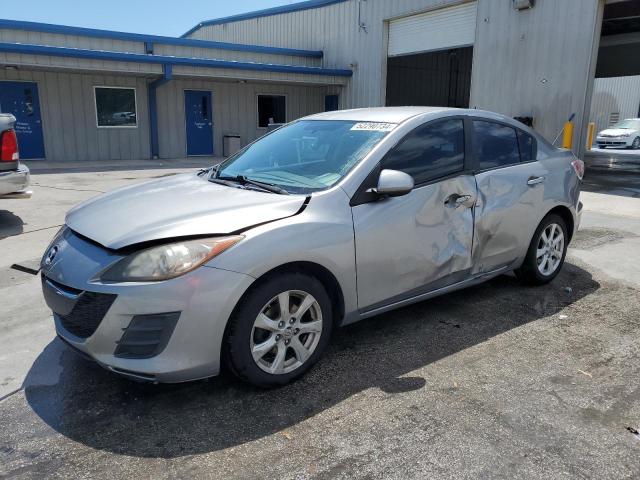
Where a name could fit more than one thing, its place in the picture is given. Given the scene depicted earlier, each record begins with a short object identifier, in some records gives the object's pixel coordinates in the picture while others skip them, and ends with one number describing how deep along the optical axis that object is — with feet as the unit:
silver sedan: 8.98
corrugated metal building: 45.34
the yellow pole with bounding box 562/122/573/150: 43.50
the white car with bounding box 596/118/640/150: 80.89
